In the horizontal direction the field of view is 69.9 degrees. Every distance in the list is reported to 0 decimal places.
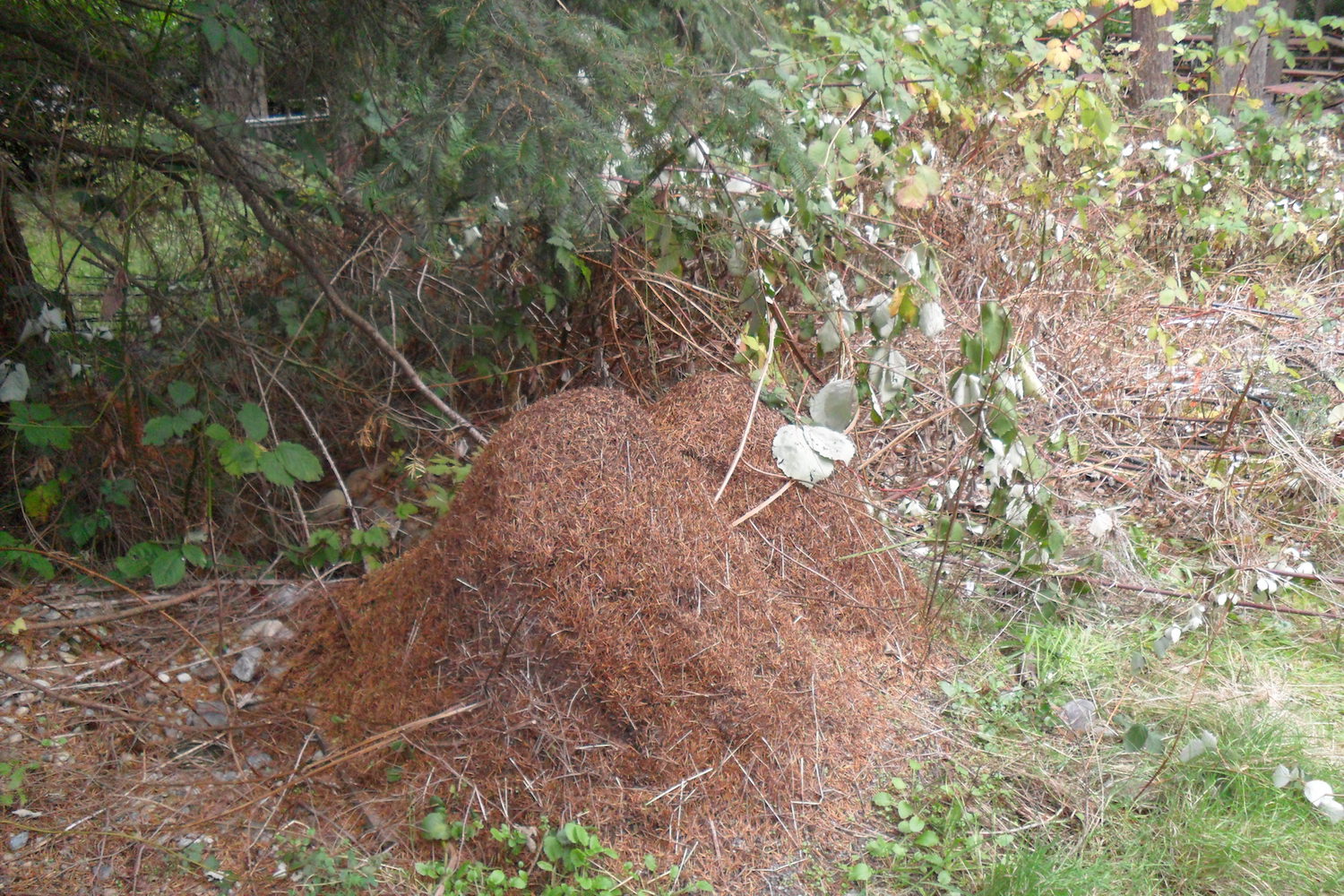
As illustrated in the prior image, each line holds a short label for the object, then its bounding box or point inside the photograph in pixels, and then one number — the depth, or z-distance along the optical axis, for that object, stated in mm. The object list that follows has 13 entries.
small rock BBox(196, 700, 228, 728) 2672
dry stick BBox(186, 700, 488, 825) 2344
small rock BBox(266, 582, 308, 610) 3184
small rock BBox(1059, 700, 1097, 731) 2633
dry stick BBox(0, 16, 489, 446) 2846
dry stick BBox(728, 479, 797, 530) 2857
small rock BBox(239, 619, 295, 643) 3029
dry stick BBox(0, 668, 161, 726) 2518
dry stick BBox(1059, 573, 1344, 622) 3094
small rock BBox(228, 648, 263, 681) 2865
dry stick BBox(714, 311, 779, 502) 2896
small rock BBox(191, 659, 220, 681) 2867
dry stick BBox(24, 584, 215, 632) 2654
